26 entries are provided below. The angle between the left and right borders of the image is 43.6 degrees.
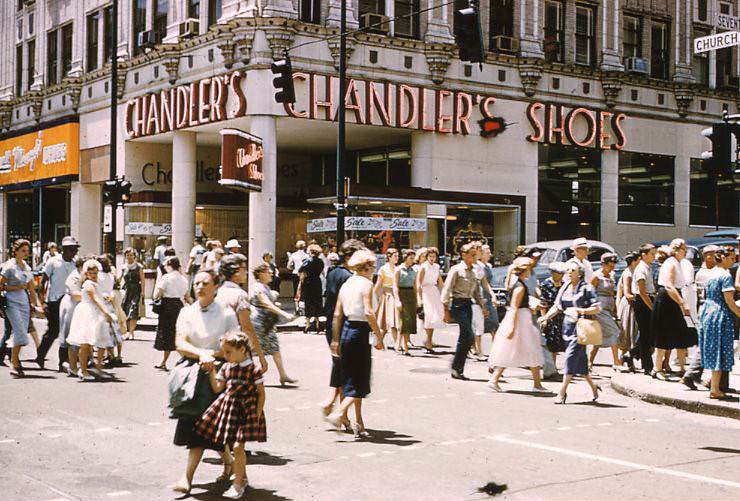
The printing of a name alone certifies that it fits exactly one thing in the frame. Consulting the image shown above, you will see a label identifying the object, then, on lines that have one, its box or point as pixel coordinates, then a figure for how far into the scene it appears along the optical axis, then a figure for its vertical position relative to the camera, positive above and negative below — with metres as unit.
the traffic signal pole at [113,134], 25.66 +3.33
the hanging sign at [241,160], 26.41 +2.68
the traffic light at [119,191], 25.72 +1.69
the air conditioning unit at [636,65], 35.06 +7.22
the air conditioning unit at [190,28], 30.09 +7.31
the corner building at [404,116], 28.16 +4.72
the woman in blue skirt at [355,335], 9.30 -0.85
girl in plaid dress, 6.85 -1.17
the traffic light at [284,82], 20.36 +3.76
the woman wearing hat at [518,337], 12.27 -1.11
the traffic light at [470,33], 15.65 +3.75
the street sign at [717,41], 12.59 +2.98
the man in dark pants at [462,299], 13.64 -0.70
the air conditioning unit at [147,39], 32.19 +7.42
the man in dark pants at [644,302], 13.89 -0.73
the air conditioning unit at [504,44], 31.70 +7.26
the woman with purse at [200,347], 6.98 -0.75
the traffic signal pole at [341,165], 22.14 +2.11
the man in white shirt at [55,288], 14.55 -0.59
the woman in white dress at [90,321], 13.07 -0.99
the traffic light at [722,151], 12.79 +1.44
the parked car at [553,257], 21.03 -0.07
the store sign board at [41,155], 37.84 +4.25
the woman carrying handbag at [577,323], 11.53 -0.88
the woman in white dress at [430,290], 17.77 -0.72
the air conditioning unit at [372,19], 28.98 +7.34
